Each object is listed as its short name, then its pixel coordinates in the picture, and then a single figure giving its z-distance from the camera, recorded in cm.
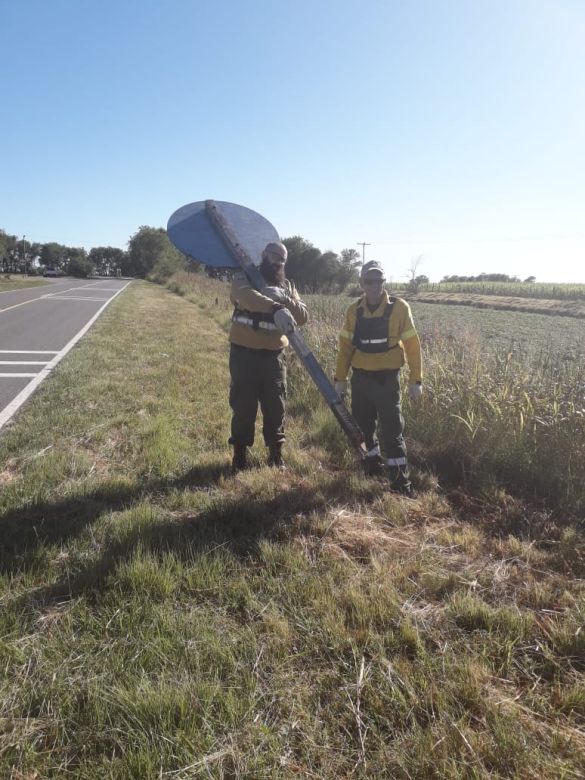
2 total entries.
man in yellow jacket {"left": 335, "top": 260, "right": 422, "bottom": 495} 384
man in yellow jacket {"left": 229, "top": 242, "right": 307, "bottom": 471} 364
